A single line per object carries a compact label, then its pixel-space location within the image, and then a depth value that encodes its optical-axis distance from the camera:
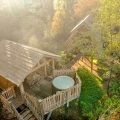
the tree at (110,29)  11.19
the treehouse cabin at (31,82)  10.19
